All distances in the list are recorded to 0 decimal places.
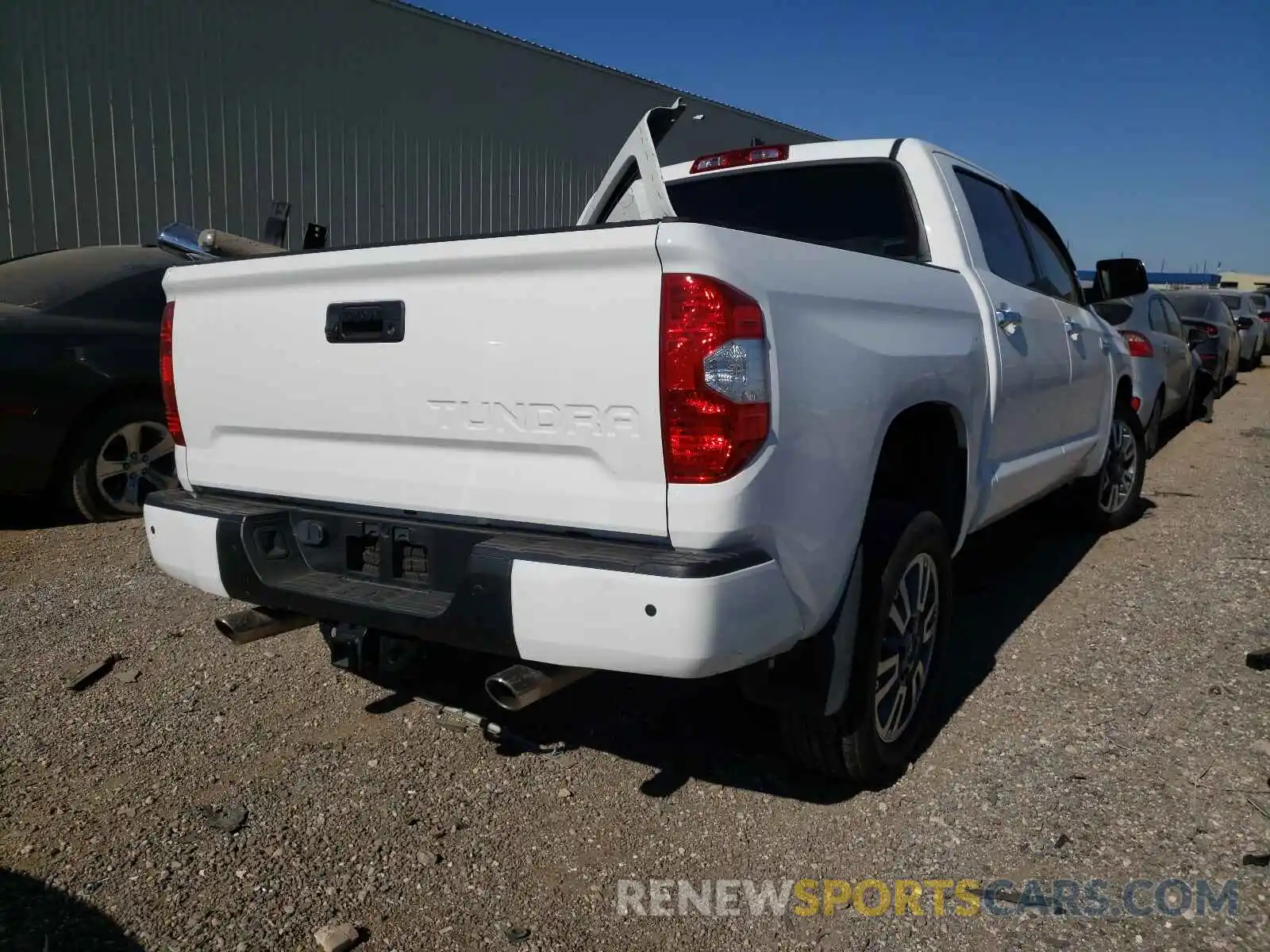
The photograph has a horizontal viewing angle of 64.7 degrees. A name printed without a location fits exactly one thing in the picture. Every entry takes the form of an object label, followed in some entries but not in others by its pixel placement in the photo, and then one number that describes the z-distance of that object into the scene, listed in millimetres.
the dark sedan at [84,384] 5188
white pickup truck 2162
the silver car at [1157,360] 8039
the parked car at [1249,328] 20047
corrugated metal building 7906
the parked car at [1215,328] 13453
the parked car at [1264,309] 22156
